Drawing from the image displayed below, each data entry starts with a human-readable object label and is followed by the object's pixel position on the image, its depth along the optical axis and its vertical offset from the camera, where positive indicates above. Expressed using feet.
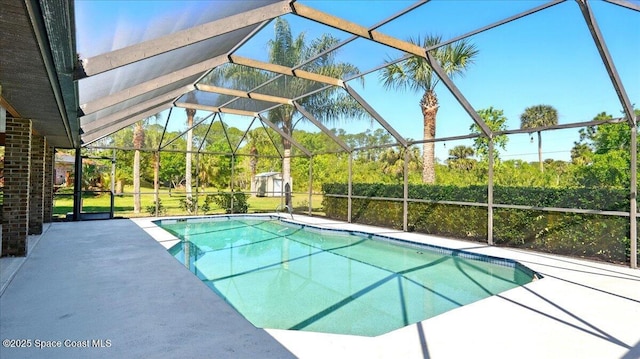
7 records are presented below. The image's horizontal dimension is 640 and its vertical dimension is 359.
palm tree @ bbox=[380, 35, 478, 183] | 35.70 +11.79
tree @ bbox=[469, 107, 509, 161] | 43.87 +8.38
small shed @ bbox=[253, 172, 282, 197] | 66.25 +0.20
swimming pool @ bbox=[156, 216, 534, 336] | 13.78 -5.11
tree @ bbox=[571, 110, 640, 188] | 19.93 +1.75
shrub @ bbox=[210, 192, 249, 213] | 46.32 -2.57
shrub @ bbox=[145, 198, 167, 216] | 44.75 -3.63
